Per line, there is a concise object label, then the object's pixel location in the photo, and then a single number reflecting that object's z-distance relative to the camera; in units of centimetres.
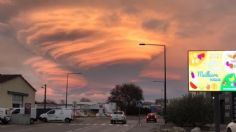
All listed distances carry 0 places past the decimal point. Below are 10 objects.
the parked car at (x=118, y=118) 5005
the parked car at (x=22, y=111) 4591
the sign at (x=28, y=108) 4358
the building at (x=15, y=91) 6588
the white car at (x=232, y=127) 1822
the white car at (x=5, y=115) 4242
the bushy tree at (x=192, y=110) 3522
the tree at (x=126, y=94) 13863
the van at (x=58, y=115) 5049
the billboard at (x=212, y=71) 2360
